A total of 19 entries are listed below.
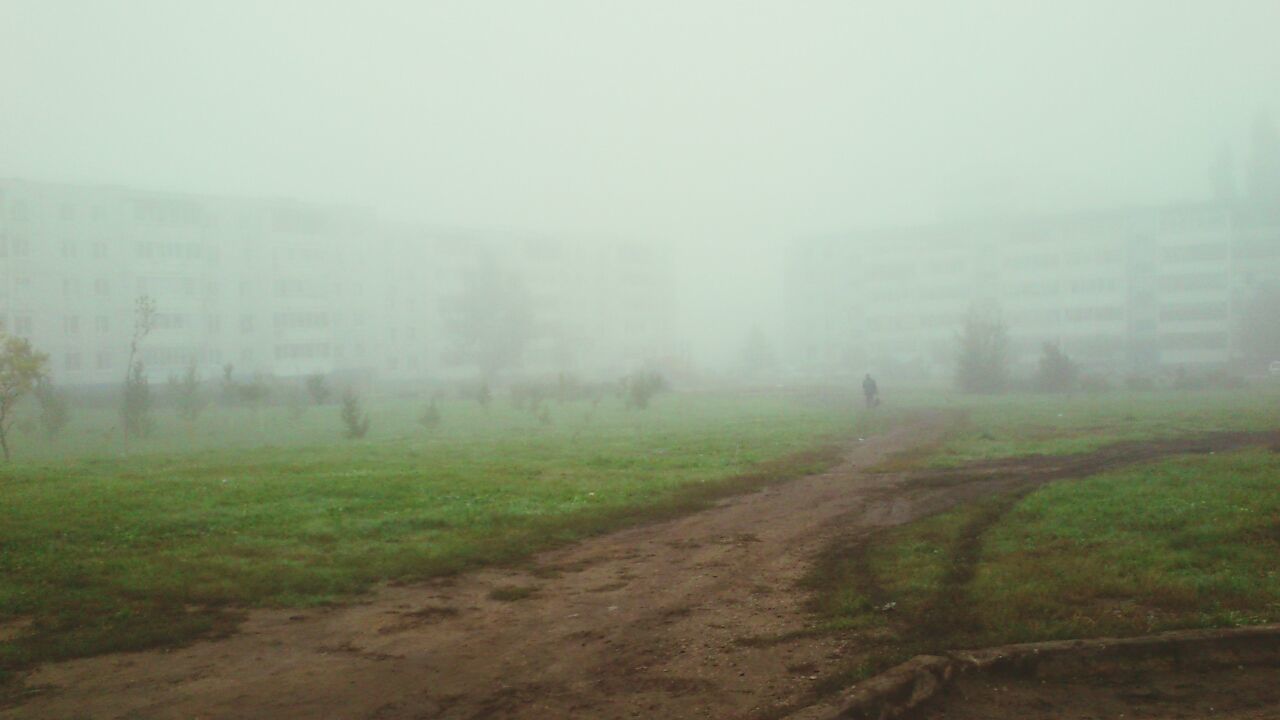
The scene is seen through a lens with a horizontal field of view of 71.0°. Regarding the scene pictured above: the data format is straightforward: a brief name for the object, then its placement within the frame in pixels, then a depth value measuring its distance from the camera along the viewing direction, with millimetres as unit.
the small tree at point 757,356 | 134625
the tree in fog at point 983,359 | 78250
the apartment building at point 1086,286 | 120250
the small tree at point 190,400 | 53750
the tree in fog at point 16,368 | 36500
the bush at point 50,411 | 44562
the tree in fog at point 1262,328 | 102250
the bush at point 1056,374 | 76125
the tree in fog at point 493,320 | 97375
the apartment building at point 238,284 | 85500
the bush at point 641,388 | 61438
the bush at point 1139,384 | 76912
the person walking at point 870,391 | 60750
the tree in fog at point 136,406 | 47438
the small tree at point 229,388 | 56994
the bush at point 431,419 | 50969
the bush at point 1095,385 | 76000
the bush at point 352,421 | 45562
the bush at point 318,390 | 56750
